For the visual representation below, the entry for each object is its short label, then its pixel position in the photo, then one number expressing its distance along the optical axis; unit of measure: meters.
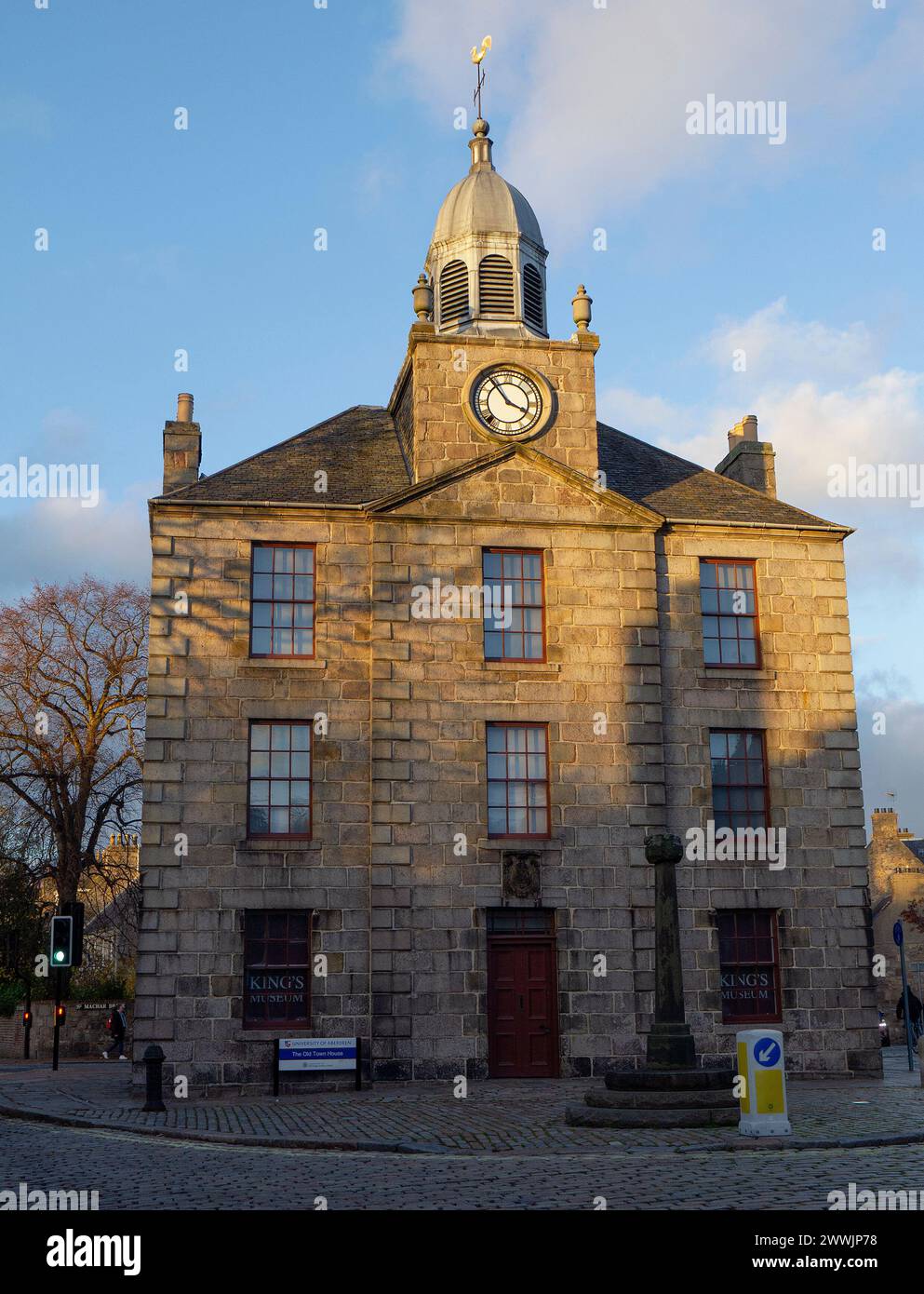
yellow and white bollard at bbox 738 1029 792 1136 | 14.77
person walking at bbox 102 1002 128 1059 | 34.03
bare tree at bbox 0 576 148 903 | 38.69
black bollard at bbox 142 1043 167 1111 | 19.09
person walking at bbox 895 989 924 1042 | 34.88
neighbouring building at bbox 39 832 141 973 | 39.78
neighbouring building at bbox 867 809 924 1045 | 53.66
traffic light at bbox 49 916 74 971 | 22.55
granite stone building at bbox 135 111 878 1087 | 23.25
